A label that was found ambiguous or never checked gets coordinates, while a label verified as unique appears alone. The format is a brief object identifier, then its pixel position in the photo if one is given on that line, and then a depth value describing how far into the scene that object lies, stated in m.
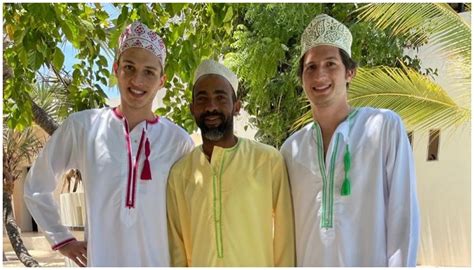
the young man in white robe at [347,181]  2.31
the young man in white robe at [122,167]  2.55
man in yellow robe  2.49
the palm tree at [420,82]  5.81
